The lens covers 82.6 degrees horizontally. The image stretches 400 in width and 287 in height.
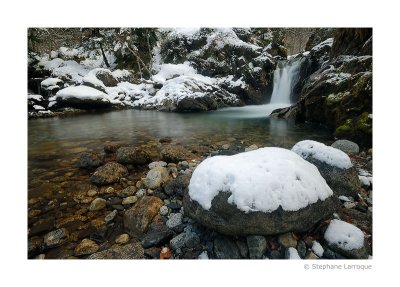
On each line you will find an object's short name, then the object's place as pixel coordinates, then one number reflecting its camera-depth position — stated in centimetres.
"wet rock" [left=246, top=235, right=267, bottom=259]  174
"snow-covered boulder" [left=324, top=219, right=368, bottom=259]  176
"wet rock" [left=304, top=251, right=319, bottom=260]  179
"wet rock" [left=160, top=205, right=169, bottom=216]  238
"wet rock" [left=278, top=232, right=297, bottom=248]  178
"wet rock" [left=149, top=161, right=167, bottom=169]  353
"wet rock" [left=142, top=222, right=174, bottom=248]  201
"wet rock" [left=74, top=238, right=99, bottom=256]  203
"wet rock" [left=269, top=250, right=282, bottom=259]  178
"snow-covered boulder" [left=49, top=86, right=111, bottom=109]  1055
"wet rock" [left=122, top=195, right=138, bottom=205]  269
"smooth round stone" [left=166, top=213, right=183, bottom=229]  218
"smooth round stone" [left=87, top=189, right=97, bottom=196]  286
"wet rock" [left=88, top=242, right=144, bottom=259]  194
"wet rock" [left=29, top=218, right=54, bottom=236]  225
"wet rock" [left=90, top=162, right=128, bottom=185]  308
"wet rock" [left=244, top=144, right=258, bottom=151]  442
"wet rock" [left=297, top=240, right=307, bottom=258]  179
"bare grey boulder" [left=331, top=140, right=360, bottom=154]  372
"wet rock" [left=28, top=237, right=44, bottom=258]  203
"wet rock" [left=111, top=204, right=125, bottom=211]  259
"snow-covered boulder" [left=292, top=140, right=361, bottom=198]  244
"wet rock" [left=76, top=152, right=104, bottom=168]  363
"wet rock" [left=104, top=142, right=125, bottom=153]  430
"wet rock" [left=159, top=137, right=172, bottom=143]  517
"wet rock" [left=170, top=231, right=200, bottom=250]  194
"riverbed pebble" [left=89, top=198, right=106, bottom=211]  258
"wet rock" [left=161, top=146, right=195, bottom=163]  373
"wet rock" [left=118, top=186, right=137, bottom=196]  286
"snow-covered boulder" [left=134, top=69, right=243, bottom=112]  1215
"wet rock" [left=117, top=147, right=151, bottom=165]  361
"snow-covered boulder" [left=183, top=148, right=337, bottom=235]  170
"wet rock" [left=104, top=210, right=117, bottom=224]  240
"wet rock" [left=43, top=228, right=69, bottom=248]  211
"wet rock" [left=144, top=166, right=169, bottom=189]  291
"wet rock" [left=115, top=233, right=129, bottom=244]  213
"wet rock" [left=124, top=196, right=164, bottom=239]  222
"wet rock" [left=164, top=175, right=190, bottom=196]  268
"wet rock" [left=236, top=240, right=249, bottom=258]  179
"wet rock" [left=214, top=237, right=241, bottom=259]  182
